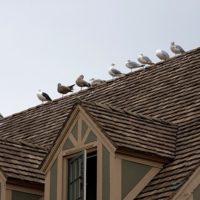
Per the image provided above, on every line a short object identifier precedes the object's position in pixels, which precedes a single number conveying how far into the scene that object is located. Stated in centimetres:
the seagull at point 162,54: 3531
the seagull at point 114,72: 3664
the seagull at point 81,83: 3303
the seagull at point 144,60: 3714
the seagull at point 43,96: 3350
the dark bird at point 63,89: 3203
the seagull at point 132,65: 3750
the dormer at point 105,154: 1659
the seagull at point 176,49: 3611
